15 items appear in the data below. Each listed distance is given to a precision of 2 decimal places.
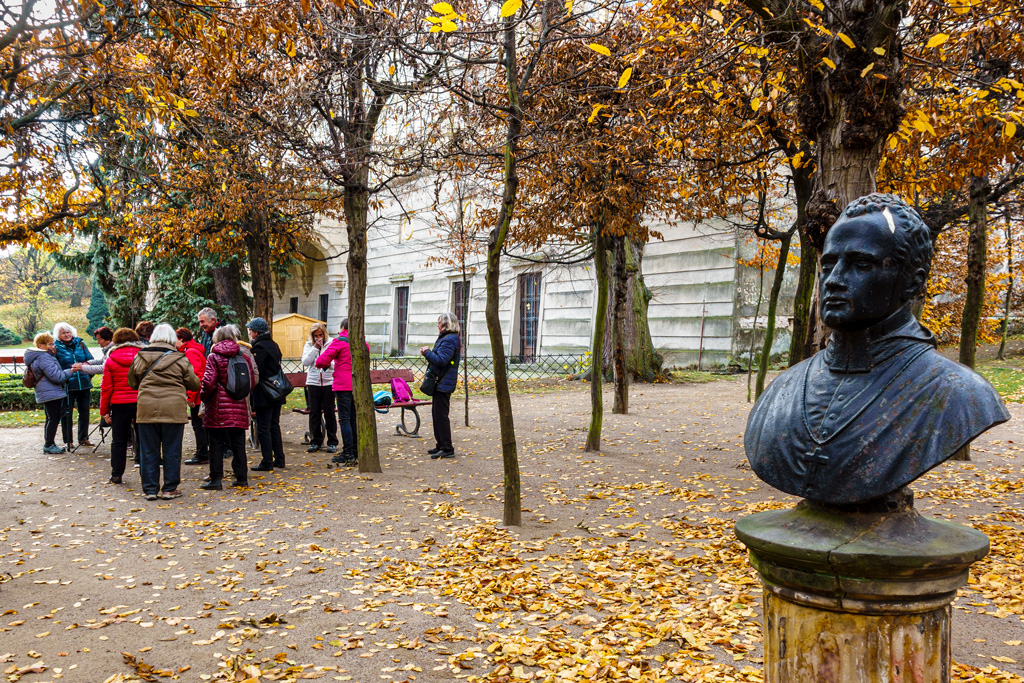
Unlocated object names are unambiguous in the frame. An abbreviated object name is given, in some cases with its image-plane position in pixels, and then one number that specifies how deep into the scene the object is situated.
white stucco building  21.95
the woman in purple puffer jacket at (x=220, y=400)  8.61
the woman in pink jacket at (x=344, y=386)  10.02
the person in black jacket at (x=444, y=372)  10.03
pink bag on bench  12.43
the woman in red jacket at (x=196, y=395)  9.88
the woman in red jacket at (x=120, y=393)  9.03
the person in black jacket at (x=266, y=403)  9.55
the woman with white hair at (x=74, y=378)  11.25
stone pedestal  2.37
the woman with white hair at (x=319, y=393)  10.83
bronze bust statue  2.46
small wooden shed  31.25
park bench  12.52
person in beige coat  8.12
